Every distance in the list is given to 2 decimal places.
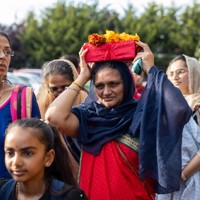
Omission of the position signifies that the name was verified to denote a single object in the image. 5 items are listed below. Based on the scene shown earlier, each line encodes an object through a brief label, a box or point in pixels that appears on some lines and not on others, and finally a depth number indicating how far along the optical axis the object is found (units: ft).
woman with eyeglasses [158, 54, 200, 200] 18.74
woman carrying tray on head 14.33
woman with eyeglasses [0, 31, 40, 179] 15.14
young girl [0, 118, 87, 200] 12.78
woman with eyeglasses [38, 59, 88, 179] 20.11
